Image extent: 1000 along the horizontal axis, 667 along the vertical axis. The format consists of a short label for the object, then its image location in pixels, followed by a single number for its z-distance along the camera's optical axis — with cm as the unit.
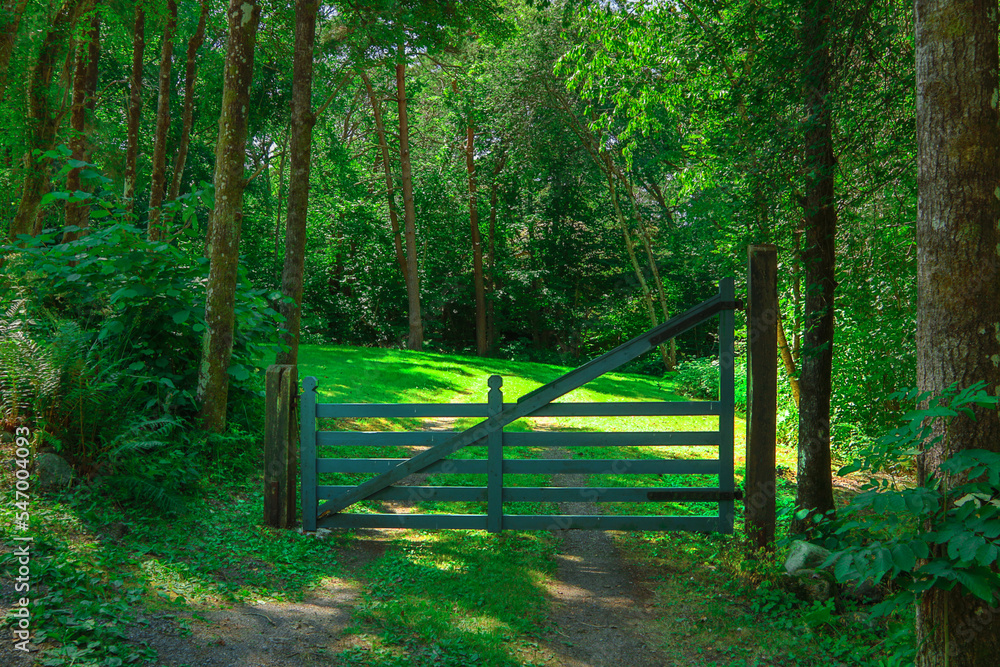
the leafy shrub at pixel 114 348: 492
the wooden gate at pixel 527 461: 514
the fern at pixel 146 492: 497
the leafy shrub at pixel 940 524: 274
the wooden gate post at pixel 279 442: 536
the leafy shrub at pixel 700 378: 1521
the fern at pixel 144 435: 501
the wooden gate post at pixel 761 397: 500
